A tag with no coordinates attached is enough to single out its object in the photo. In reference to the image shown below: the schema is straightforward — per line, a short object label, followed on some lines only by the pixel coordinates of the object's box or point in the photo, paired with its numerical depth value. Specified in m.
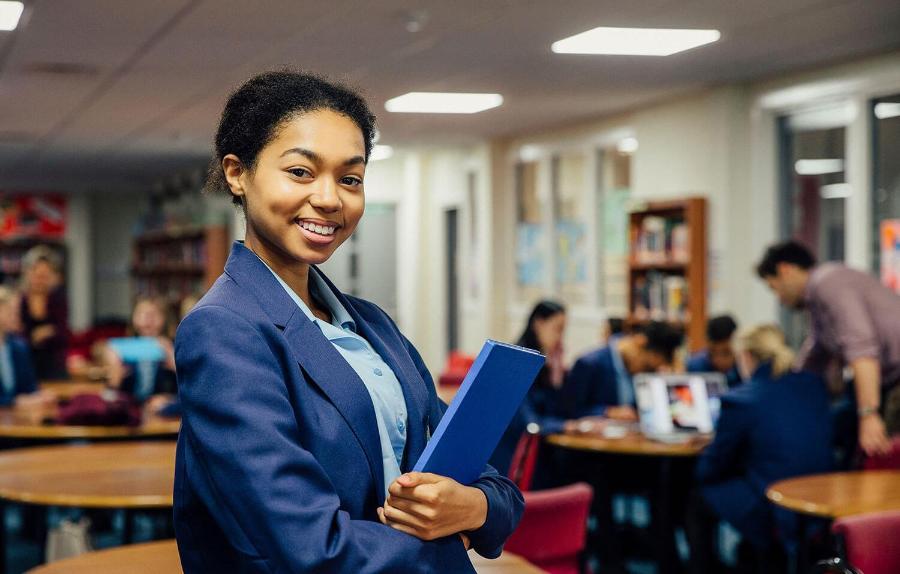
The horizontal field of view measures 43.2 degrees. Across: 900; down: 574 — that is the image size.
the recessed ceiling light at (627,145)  9.80
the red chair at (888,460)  4.77
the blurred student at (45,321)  8.67
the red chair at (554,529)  3.41
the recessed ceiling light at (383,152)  12.84
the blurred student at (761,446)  4.84
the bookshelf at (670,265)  8.25
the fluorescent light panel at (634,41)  6.24
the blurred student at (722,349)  6.64
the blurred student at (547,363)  5.88
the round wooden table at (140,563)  2.62
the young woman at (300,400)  1.29
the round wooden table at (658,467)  5.39
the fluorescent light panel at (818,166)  7.57
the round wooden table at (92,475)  3.78
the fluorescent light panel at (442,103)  8.77
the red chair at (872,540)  2.89
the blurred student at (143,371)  6.53
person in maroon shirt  5.30
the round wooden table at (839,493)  3.86
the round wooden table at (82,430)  5.65
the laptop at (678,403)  5.74
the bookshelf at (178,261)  13.24
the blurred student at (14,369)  6.73
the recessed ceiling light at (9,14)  5.55
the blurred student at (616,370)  6.13
